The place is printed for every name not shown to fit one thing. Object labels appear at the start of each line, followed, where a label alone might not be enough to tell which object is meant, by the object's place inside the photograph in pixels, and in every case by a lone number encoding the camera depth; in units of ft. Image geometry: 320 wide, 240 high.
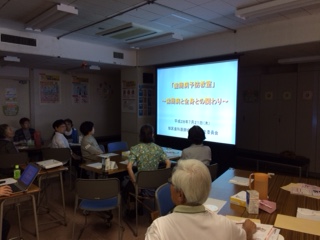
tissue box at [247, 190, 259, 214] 5.66
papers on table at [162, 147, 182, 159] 12.74
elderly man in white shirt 3.61
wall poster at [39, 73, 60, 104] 22.07
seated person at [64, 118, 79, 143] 18.97
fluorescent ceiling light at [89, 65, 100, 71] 19.08
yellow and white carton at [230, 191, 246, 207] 6.07
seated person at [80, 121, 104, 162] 12.86
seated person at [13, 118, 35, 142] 18.06
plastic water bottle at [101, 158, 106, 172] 10.07
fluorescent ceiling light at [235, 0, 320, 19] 8.90
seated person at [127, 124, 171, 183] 9.97
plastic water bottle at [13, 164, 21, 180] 8.71
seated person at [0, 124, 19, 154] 12.30
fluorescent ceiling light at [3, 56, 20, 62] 14.87
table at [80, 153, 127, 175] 9.93
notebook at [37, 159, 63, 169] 9.39
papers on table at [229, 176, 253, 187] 7.77
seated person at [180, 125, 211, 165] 10.30
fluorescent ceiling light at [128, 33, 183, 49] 13.83
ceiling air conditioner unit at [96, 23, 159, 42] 12.31
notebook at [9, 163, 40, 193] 7.71
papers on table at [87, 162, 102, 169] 10.41
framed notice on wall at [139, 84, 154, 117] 19.35
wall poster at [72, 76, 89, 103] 24.40
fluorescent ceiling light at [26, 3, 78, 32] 9.99
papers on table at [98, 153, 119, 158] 12.69
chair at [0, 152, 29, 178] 11.73
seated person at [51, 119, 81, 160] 14.03
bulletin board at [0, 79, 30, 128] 20.02
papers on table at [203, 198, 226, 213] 5.92
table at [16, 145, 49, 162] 14.97
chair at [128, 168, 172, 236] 9.29
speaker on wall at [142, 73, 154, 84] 19.53
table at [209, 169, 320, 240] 5.33
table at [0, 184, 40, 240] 7.34
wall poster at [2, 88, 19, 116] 20.11
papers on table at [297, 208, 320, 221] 5.47
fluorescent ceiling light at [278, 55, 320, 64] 15.15
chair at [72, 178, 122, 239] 8.25
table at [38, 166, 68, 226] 9.39
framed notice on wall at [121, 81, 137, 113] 19.52
